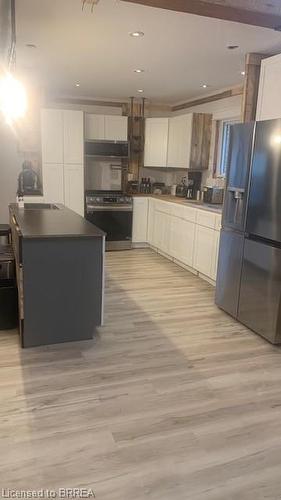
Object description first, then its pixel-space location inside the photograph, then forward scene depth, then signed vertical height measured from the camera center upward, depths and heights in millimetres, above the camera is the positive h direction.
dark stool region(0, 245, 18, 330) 3059 -1014
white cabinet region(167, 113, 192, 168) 5660 +519
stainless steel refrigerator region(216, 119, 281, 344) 2951 -450
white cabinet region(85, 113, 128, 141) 5883 +698
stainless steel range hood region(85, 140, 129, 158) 5943 +363
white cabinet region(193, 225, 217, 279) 4449 -911
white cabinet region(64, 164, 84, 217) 5738 -253
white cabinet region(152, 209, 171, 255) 5613 -881
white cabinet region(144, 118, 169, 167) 6203 +541
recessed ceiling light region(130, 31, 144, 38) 3097 +1150
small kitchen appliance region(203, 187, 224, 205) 5039 -259
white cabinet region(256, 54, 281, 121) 3324 +795
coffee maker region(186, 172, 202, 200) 5956 -111
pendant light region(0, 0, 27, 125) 2730 +593
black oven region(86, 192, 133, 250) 5867 -690
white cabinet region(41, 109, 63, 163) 5527 +509
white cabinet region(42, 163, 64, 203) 5645 -187
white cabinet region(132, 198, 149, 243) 6109 -747
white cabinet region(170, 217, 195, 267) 4952 -892
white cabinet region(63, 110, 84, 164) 5613 +515
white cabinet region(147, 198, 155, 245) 6102 -744
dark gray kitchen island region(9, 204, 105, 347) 2738 -831
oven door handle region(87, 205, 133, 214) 5840 -577
